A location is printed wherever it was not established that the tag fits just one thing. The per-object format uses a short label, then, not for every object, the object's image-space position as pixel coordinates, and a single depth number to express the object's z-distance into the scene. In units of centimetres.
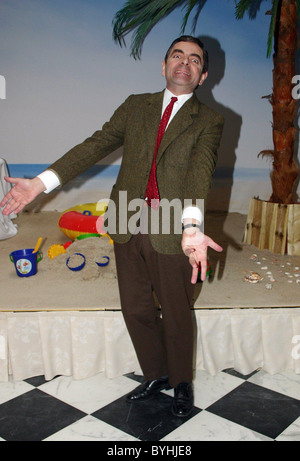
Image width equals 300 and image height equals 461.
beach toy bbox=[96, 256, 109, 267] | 250
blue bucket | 238
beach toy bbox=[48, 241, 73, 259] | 268
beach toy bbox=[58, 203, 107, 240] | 300
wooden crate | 301
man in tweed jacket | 150
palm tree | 285
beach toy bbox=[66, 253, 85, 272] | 245
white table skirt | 187
